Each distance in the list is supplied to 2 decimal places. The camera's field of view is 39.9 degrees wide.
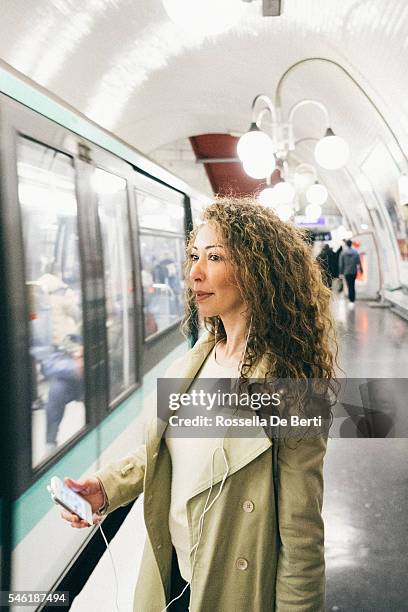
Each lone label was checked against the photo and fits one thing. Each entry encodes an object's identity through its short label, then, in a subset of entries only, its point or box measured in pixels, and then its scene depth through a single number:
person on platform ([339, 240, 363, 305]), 16.81
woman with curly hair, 1.39
